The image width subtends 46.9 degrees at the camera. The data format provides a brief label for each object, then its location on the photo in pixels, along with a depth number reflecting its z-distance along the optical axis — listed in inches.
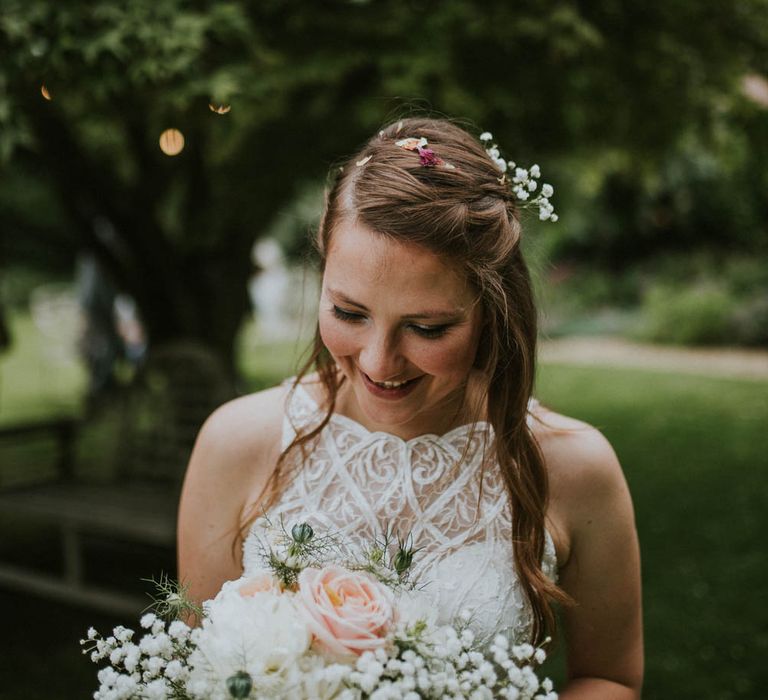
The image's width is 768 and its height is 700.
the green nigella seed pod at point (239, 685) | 52.6
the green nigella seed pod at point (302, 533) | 63.8
